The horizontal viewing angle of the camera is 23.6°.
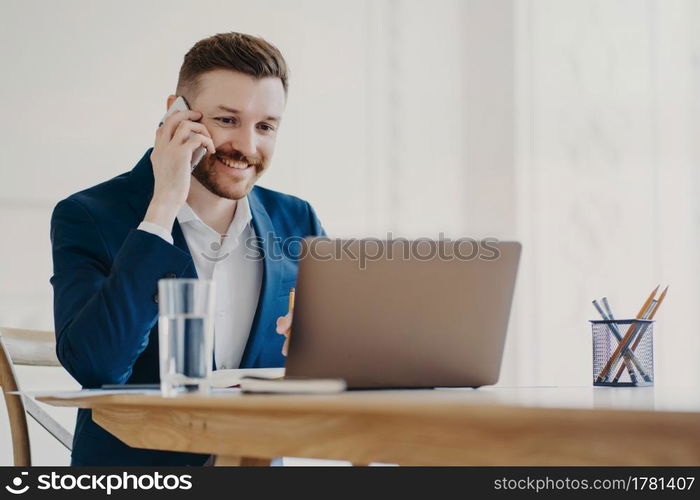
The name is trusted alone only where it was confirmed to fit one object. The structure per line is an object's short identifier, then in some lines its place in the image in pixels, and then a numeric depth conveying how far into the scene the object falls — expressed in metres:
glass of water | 2.26
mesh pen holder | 2.59
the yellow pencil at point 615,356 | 2.59
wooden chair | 2.87
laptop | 2.33
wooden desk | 1.89
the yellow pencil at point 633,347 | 2.60
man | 2.64
